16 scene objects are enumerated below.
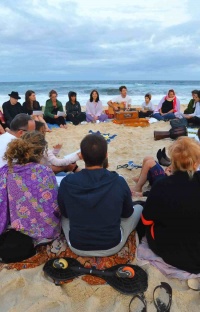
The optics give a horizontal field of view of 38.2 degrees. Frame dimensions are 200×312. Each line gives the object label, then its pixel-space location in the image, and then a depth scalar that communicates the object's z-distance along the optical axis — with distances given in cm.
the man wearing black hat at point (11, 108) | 737
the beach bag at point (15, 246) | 234
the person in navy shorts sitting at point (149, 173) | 345
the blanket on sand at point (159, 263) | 218
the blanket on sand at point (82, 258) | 229
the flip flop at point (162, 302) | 194
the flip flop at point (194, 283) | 210
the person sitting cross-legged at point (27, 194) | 237
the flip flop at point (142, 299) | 194
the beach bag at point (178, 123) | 646
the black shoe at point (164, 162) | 440
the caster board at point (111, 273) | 209
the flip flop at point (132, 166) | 466
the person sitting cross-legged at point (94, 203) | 213
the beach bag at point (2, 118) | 723
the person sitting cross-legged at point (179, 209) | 207
